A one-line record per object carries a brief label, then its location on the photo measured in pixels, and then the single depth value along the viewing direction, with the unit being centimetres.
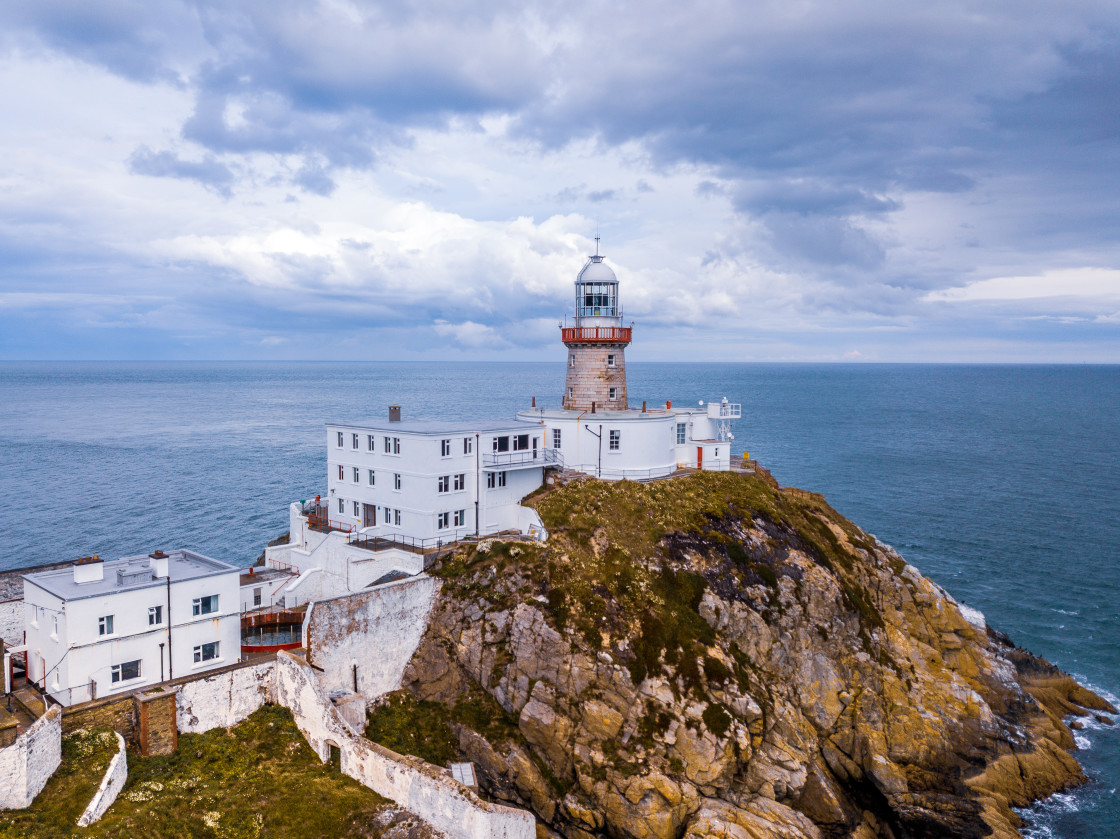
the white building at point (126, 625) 3117
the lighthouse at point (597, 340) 5616
